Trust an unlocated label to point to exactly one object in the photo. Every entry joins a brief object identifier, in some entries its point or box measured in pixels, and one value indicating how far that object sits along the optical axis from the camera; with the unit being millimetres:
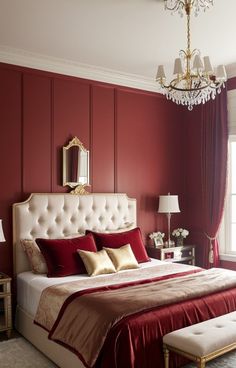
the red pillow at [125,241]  4675
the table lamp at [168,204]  5648
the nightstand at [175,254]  5578
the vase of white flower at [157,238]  5793
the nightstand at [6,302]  4004
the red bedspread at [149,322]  2750
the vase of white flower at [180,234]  5961
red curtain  5605
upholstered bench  2732
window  5660
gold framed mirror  5008
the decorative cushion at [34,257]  4238
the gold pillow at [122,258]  4422
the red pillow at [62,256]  4094
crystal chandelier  3445
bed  2803
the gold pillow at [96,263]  4152
